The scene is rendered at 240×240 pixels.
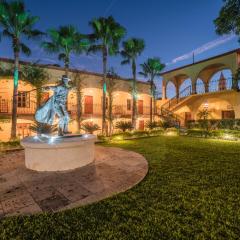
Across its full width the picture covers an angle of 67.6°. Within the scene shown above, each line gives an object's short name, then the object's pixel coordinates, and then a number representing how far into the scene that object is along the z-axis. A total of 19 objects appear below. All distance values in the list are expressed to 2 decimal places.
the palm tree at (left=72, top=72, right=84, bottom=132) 17.08
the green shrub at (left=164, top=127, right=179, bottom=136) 16.50
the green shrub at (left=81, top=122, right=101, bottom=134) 14.37
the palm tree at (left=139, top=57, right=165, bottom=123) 21.22
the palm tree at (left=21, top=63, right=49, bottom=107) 14.50
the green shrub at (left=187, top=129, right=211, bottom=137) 14.41
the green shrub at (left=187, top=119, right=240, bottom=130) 17.08
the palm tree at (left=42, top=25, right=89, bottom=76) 14.24
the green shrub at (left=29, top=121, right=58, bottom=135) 9.88
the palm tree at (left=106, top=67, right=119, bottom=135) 19.61
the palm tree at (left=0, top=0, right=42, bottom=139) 11.26
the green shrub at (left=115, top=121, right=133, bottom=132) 16.67
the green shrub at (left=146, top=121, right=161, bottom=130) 18.80
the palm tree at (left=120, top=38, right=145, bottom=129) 18.17
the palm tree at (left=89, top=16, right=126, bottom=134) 15.25
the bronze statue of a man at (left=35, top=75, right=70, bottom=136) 6.16
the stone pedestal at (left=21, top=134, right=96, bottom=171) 5.38
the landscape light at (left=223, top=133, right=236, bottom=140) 13.12
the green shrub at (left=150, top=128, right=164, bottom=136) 16.53
